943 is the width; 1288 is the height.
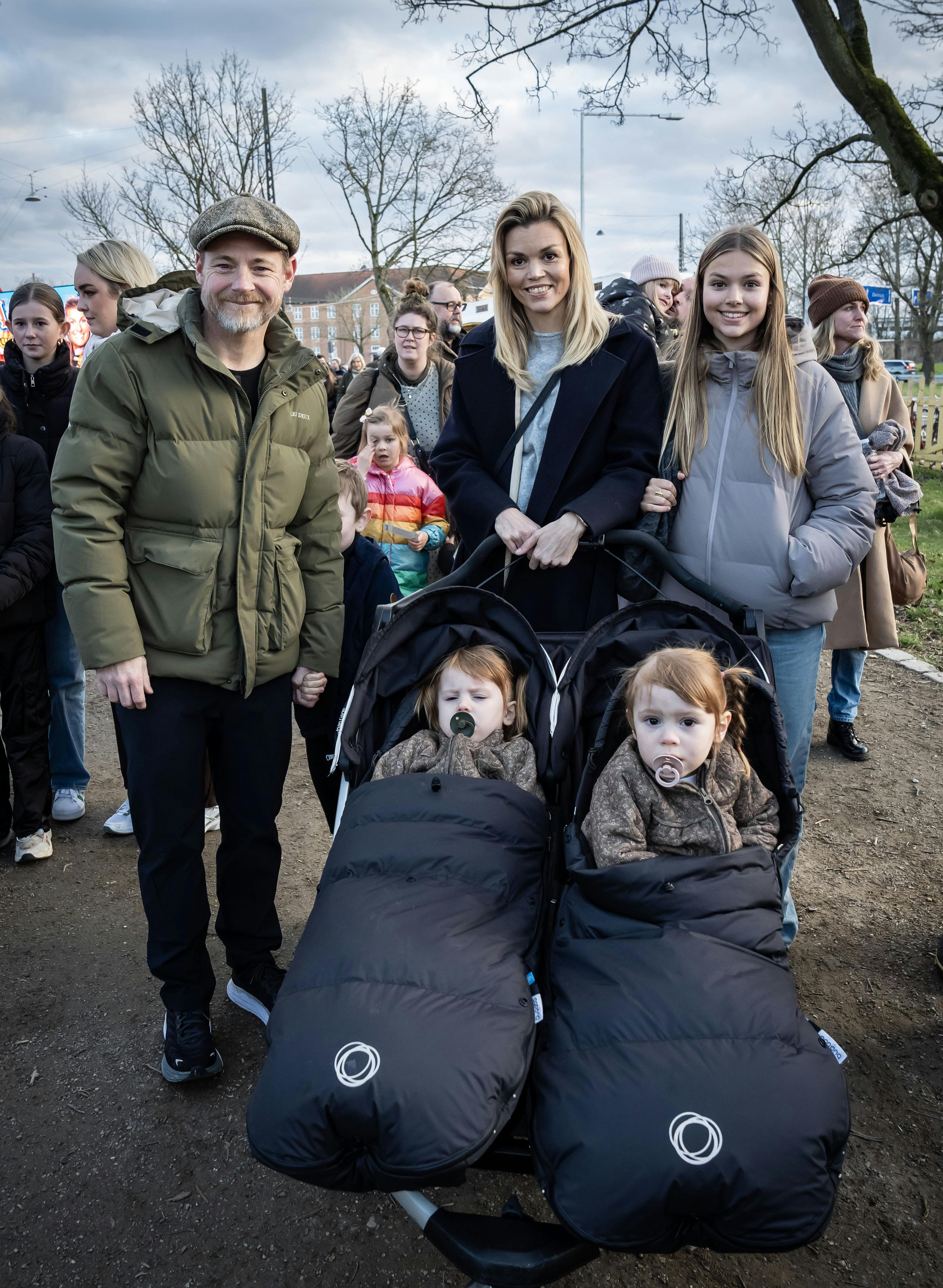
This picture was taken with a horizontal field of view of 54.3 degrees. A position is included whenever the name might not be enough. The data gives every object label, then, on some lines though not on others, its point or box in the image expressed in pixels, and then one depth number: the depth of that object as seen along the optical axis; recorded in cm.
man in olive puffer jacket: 236
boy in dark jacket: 312
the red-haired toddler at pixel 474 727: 233
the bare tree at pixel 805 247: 2864
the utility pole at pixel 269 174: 1972
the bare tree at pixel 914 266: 2192
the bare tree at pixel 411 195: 2117
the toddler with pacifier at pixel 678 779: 204
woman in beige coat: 446
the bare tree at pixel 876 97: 687
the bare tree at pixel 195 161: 1939
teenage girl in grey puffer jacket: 266
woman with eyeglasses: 528
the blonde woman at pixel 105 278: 376
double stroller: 141
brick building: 7869
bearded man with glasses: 660
